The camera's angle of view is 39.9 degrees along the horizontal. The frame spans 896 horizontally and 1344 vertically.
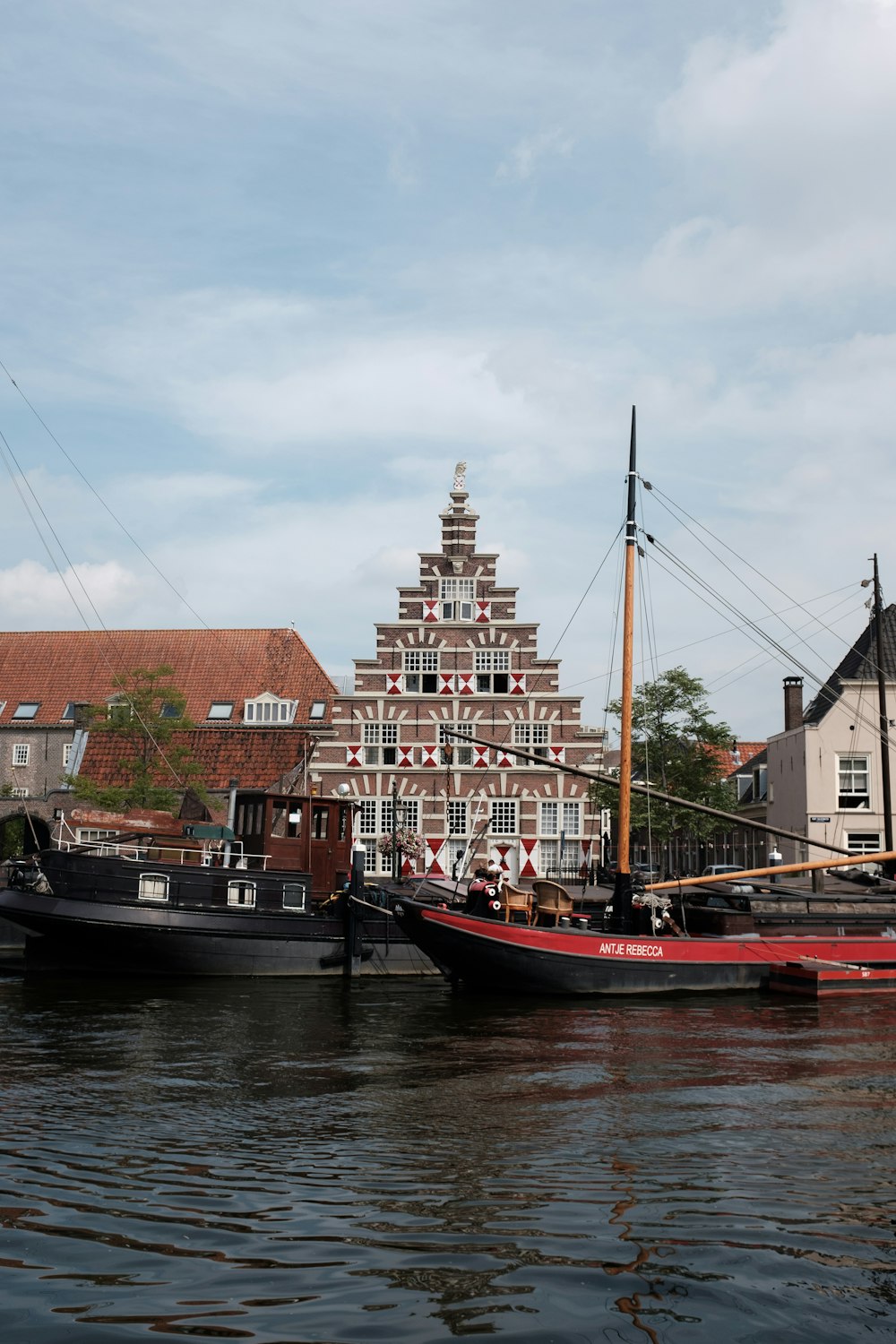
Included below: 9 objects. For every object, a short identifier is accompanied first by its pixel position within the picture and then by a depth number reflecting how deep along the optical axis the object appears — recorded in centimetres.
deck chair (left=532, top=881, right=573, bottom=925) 2436
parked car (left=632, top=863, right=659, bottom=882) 3140
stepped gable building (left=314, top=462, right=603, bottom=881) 4688
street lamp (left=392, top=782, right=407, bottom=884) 4634
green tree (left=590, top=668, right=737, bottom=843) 4656
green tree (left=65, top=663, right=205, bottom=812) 4416
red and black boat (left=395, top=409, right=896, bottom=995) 2253
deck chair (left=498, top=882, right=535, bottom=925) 2444
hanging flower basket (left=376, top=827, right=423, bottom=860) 4356
